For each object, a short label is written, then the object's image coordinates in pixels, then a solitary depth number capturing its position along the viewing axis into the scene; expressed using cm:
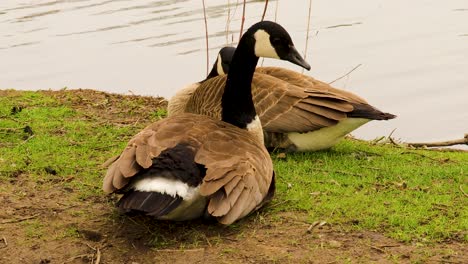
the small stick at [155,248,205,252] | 921
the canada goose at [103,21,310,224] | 912
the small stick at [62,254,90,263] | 916
